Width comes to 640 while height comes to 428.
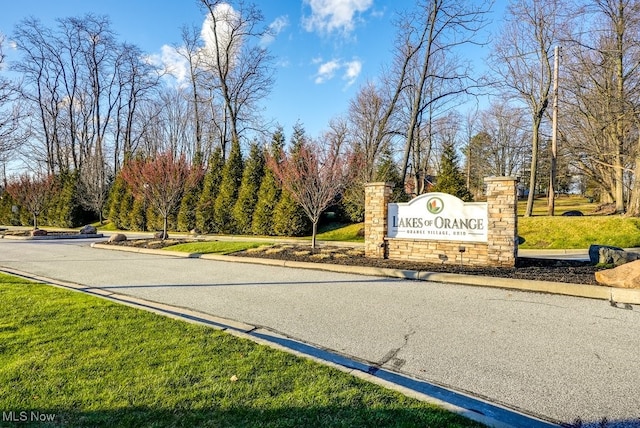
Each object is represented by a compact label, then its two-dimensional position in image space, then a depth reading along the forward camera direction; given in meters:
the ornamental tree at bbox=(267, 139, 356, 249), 11.09
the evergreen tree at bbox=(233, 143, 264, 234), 21.12
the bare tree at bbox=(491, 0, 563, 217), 18.00
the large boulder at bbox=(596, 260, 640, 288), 5.48
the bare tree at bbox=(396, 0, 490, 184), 16.61
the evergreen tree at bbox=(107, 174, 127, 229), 27.42
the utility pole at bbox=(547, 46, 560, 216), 16.48
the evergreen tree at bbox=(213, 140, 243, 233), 21.89
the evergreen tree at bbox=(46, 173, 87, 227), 30.09
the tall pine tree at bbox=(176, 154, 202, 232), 23.20
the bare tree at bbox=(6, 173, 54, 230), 22.92
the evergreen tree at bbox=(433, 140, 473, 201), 17.89
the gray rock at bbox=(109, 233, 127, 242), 14.96
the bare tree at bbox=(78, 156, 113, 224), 29.45
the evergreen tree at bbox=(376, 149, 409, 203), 21.82
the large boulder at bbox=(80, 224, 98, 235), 21.27
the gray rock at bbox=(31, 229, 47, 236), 19.45
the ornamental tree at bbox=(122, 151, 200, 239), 14.34
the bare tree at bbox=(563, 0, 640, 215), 12.55
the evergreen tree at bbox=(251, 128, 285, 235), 20.16
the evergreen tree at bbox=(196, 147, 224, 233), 22.39
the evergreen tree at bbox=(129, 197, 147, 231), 25.77
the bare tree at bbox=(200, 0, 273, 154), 26.05
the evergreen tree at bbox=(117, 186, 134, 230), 26.53
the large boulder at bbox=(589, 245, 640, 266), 7.47
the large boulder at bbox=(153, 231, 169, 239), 16.14
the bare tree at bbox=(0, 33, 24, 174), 12.09
